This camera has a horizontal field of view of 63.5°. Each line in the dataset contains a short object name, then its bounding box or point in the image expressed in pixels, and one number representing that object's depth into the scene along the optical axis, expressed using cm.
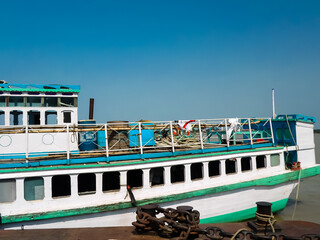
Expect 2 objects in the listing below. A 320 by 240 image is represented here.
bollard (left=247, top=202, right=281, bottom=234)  383
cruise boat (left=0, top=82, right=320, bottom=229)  848
